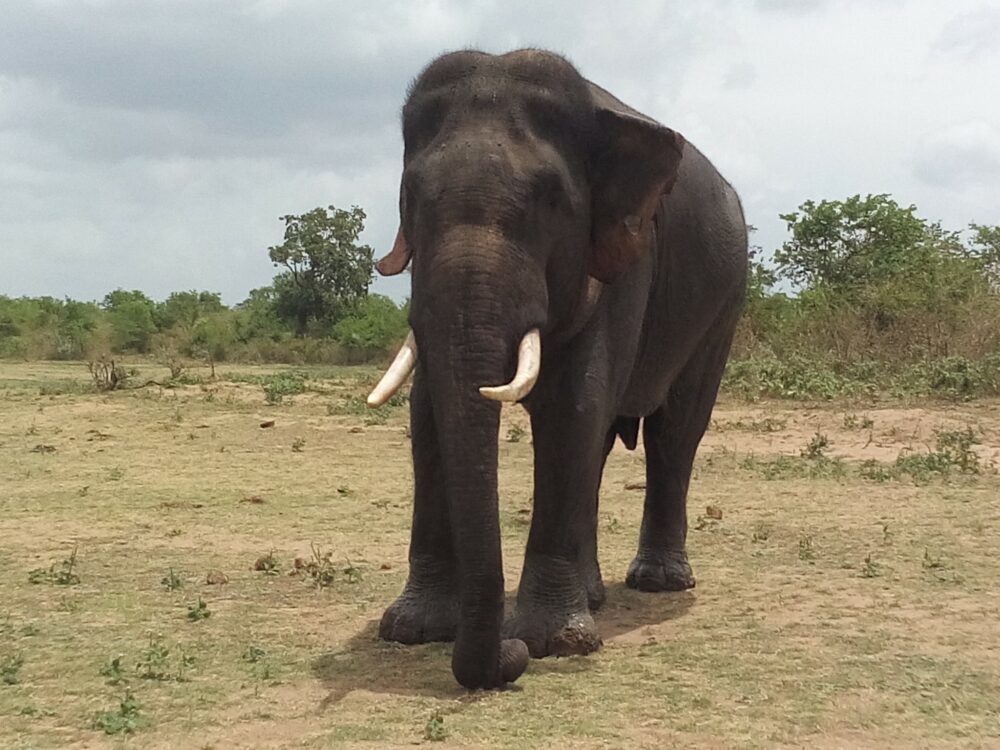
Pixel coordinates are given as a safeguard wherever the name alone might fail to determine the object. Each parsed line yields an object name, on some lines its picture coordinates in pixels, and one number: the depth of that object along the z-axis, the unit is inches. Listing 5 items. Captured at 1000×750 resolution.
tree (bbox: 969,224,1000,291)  860.0
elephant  156.2
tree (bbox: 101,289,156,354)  1508.4
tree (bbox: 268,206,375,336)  1568.7
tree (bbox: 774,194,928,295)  1107.3
